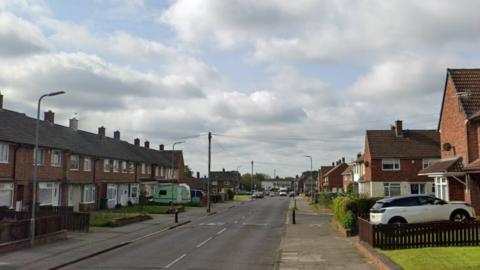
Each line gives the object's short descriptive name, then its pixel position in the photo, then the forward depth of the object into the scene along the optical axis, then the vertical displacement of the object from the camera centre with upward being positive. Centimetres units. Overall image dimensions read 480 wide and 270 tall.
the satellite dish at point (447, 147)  3123 +283
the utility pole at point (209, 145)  5677 +505
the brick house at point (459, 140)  2741 +300
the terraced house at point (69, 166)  3631 +236
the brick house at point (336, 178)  11394 +364
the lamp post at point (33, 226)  2201 -130
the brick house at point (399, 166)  5562 +302
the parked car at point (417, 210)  2223 -55
